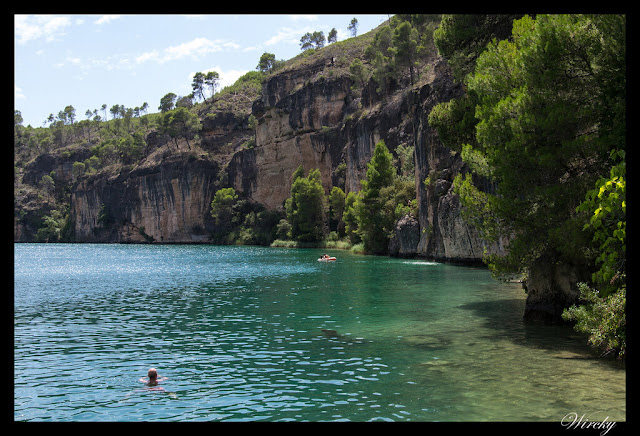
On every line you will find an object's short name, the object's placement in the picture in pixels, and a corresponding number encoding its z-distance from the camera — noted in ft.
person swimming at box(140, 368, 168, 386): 43.34
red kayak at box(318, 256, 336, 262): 183.83
